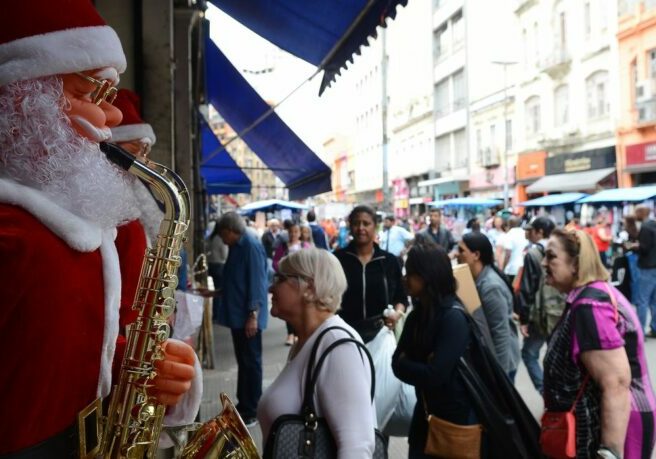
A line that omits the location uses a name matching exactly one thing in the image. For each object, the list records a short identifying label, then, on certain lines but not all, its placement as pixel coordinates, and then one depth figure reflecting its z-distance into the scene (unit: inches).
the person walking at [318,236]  460.5
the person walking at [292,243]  417.4
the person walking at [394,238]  536.4
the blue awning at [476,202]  1041.5
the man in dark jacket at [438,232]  512.7
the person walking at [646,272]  360.5
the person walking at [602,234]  519.5
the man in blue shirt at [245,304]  240.4
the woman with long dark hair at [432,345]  124.9
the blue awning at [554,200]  828.0
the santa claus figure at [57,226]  51.3
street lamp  1227.2
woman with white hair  88.1
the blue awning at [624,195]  659.4
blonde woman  112.6
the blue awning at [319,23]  193.0
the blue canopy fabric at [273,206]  909.8
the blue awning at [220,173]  509.0
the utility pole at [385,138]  939.3
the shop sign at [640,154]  890.1
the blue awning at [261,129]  361.4
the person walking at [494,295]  176.6
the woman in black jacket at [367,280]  195.0
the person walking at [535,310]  227.5
